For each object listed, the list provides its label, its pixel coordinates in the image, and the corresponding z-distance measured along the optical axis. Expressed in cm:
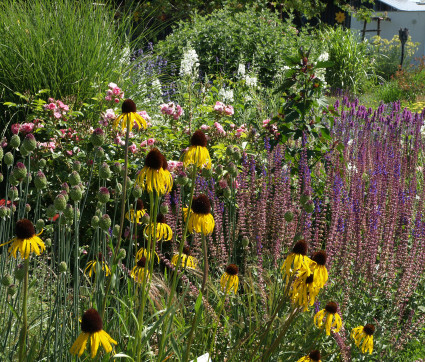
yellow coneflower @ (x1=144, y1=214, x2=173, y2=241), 216
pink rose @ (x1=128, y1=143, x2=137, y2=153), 410
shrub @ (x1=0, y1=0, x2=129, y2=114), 483
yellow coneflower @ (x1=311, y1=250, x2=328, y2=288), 179
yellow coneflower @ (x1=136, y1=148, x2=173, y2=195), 161
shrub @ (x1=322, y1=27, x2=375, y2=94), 1294
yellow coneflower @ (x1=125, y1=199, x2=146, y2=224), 231
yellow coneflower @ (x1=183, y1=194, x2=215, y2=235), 175
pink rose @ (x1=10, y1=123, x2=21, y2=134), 333
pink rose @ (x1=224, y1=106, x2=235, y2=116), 479
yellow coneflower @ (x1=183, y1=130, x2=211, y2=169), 167
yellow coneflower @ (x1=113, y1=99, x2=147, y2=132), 170
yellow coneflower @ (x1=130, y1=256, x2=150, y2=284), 214
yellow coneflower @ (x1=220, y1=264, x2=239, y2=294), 202
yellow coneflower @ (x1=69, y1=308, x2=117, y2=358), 142
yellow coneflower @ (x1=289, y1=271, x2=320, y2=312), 183
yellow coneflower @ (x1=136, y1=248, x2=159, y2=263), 238
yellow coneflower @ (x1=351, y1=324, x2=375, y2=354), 230
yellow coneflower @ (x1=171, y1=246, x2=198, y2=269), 229
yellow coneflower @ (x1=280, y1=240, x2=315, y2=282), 179
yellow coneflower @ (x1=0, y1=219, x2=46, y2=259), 158
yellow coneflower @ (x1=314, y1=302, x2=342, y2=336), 204
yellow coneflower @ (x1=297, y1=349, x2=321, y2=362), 196
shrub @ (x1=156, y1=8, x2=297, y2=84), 886
